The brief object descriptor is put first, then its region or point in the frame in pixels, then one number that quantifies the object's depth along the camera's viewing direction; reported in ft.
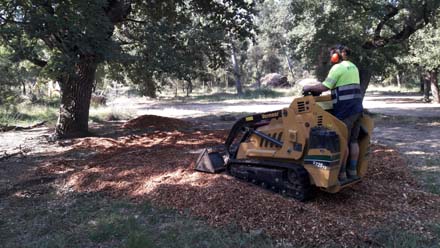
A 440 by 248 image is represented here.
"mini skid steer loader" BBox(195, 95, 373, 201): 15.47
